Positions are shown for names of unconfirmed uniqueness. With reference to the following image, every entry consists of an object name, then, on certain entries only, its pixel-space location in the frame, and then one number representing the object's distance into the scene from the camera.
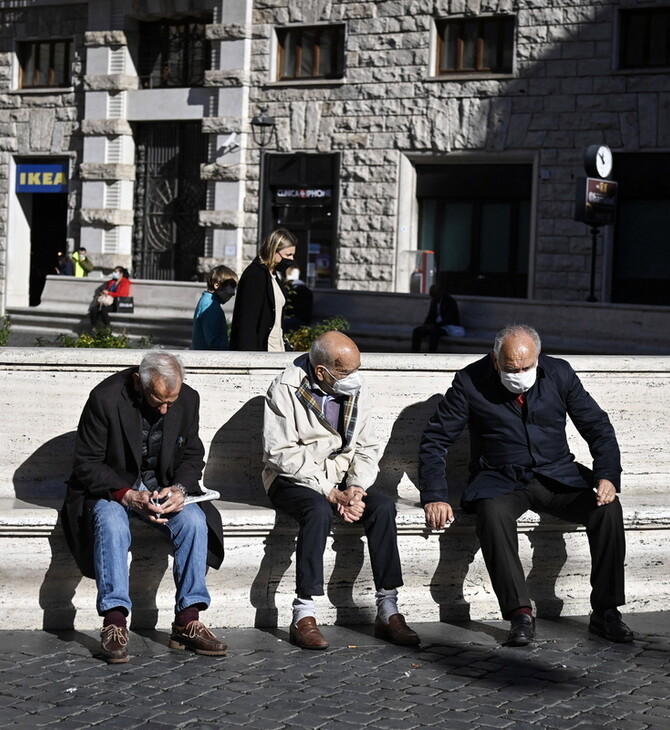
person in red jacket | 18.52
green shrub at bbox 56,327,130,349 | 10.12
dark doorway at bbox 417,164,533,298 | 22.59
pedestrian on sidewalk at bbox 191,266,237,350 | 8.98
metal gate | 25.34
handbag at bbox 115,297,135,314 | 18.69
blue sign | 26.95
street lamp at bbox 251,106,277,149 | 23.98
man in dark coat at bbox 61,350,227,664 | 5.95
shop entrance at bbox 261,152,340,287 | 23.69
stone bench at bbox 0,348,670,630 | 6.32
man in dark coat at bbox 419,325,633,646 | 6.41
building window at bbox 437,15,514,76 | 22.33
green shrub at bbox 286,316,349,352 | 11.07
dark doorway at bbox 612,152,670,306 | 21.36
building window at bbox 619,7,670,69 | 21.20
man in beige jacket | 6.18
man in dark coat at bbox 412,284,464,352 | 15.59
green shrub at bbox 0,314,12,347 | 10.57
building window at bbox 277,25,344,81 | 23.77
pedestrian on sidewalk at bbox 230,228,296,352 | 8.47
